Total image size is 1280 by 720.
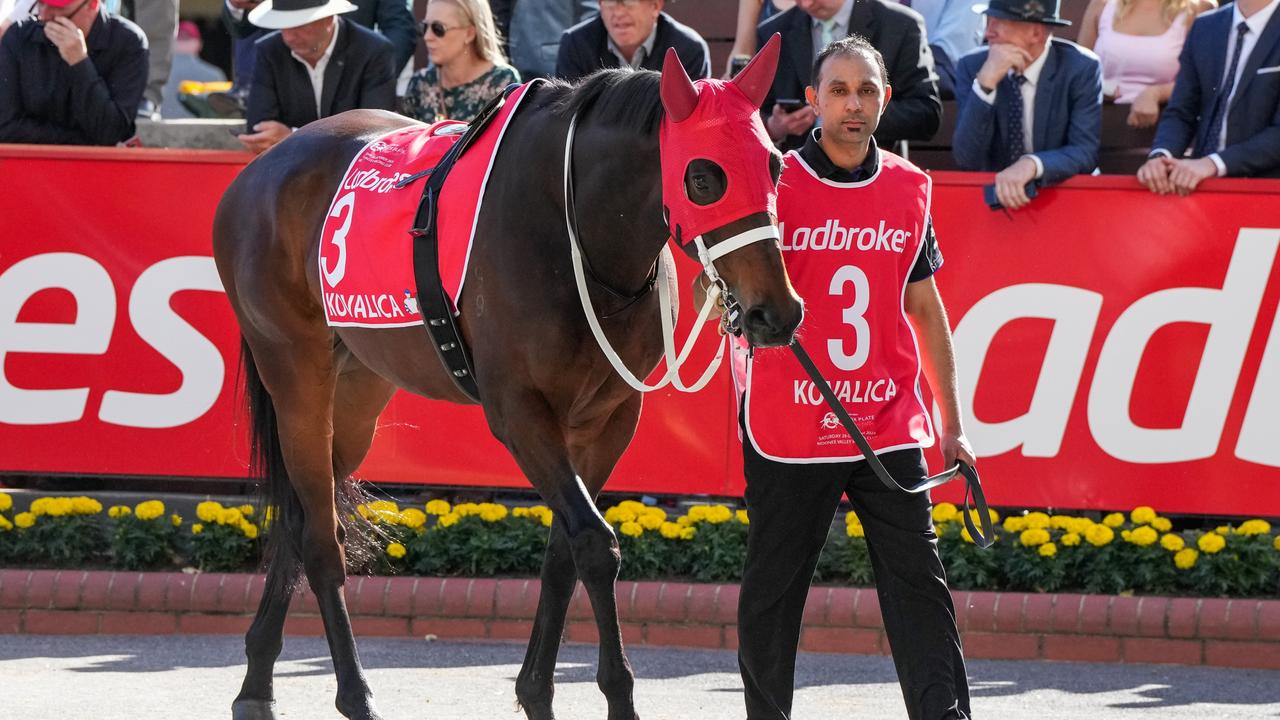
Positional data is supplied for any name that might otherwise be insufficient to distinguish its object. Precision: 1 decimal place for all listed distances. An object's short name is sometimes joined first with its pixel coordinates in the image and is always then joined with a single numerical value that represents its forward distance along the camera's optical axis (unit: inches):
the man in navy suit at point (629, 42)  641.0
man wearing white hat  657.0
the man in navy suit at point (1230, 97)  583.2
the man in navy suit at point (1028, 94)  603.2
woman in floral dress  628.7
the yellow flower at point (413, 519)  593.0
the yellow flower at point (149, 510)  599.5
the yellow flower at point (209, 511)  599.2
